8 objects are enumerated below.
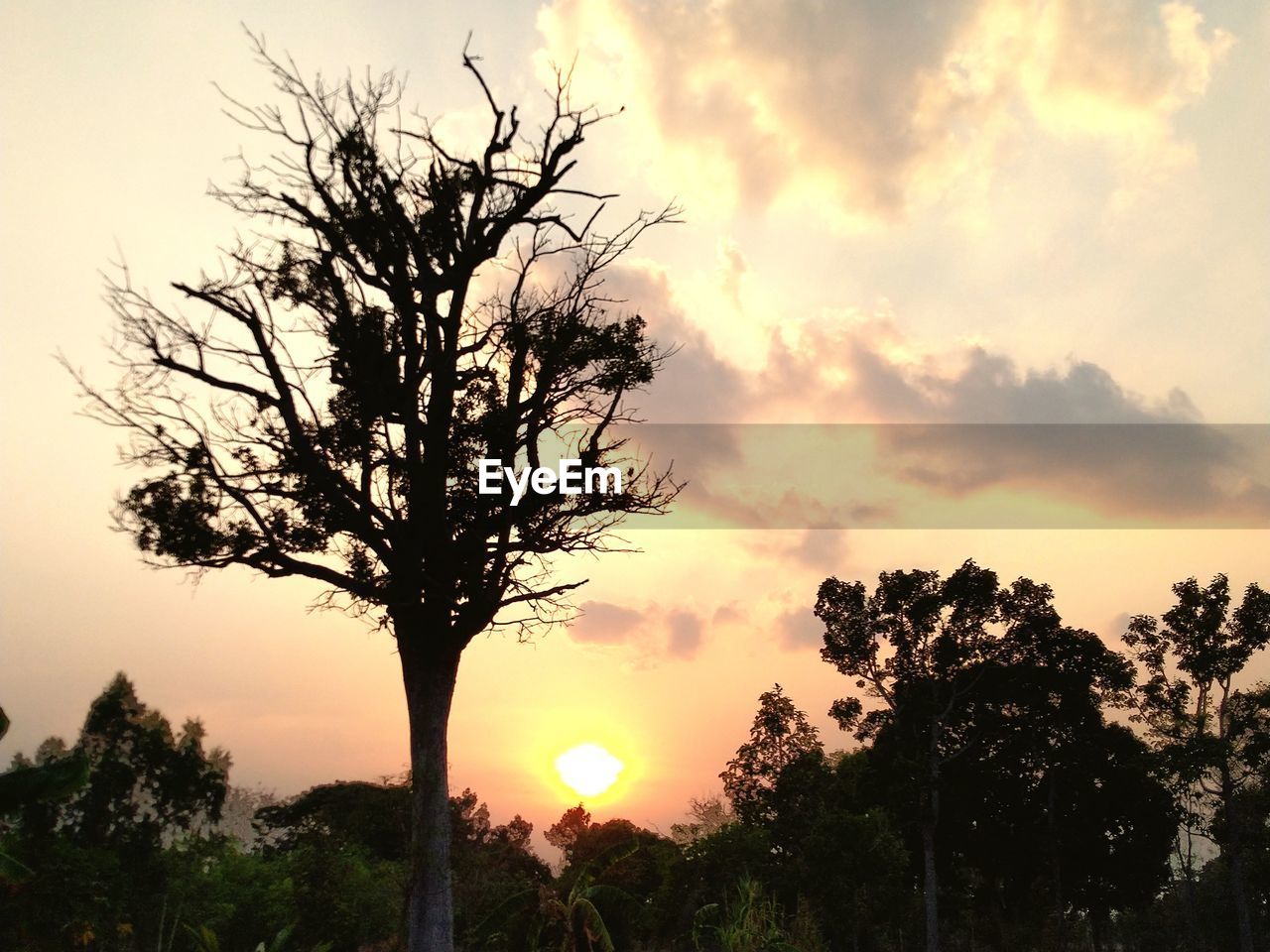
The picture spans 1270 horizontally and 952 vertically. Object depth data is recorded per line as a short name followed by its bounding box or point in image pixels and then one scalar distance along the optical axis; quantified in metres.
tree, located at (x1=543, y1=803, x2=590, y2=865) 68.06
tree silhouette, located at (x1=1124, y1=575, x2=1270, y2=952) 43.06
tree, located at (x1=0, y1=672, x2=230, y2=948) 29.73
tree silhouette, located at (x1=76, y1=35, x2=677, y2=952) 16.91
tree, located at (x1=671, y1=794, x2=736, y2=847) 57.09
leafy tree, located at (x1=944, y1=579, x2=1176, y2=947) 47.97
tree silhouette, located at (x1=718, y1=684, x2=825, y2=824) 46.50
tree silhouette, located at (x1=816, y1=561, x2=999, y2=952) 47.84
